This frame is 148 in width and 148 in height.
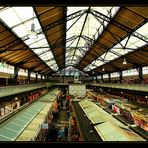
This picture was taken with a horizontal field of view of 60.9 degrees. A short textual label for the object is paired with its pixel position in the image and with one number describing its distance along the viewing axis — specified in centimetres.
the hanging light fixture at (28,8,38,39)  550
